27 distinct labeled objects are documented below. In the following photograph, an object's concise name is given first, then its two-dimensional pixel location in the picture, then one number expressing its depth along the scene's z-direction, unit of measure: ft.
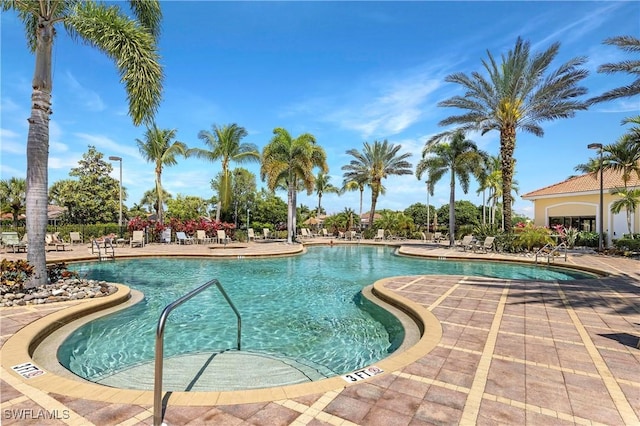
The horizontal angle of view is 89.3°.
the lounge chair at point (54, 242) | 57.88
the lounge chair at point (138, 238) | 64.64
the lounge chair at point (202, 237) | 76.19
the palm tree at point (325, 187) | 156.04
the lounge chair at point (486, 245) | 57.93
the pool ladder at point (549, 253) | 45.93
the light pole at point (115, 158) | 74.13
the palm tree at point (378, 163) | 101.09
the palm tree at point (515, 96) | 54.65
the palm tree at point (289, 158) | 76.64
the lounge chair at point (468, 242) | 62.53
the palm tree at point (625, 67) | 38.01
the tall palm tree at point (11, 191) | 108.37
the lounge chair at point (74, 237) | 67.85
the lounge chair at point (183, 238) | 74.66
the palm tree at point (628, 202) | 62.39
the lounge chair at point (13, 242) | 51.37
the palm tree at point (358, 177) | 103.81
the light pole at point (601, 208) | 57.57
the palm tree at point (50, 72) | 23.20
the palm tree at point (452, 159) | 73.82
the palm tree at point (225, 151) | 85.76
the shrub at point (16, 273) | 22.08
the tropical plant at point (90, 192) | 102.94
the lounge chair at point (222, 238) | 75.20
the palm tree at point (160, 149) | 79.92
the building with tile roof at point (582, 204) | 75.46
